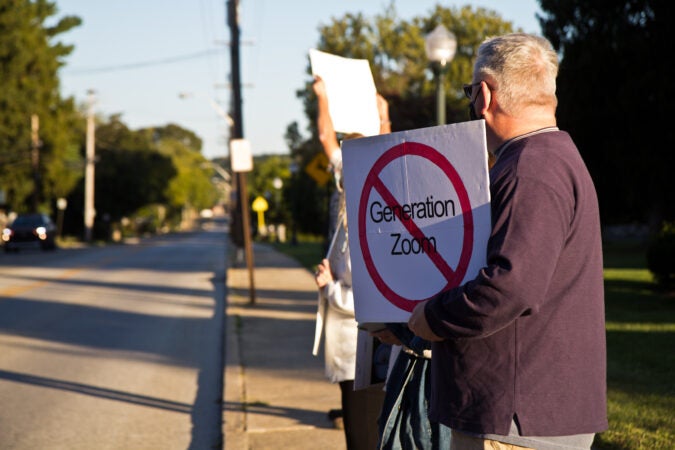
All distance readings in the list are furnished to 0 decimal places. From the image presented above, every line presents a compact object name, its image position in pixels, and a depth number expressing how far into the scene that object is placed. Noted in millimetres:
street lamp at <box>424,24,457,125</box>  13477
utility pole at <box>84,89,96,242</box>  68125
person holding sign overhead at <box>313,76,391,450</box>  4703
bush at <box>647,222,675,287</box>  14414
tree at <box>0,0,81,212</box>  57656
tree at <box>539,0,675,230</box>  18781
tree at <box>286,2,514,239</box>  48062
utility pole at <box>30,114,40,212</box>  57331
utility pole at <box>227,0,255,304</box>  26594
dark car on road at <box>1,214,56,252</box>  40969
